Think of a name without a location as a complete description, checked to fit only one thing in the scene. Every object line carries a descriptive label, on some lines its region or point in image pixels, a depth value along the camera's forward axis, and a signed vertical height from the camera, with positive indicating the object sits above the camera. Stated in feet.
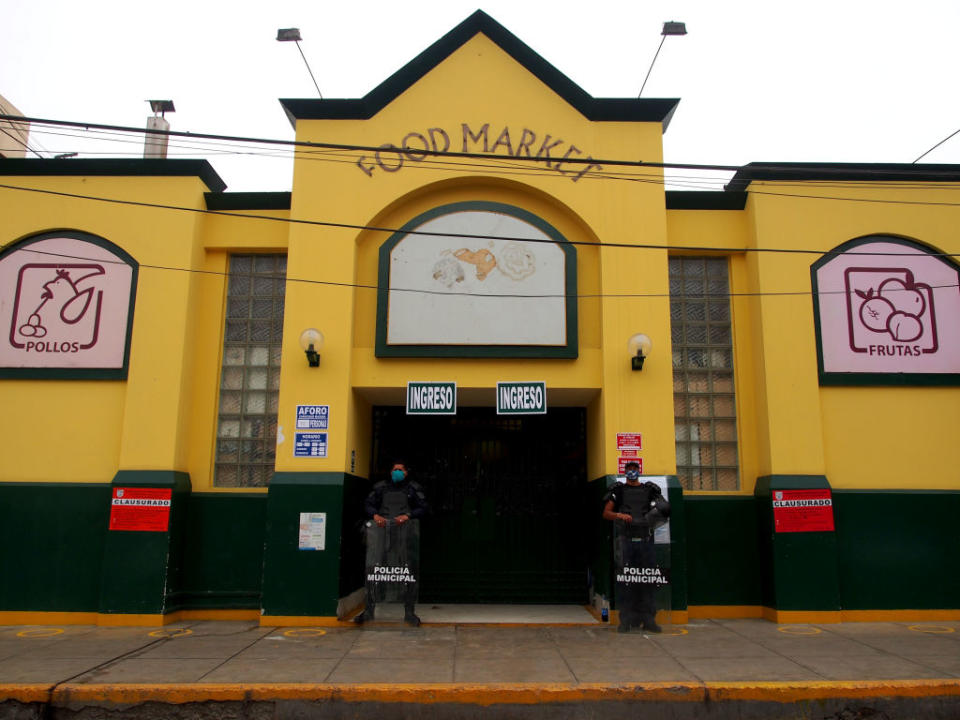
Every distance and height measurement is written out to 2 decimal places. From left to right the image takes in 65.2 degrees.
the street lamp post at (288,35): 34.79 +19.77
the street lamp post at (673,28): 33.63 +19.57
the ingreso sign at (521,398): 33.65 +3.07
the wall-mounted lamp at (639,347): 33.04 +5.31
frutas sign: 34.91 +7.47
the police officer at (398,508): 32.14 -1.82
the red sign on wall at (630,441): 33.27 +1.18
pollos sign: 34.76 +7.41
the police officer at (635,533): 30.73 -2.66
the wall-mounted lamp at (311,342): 32.88 +5.35
